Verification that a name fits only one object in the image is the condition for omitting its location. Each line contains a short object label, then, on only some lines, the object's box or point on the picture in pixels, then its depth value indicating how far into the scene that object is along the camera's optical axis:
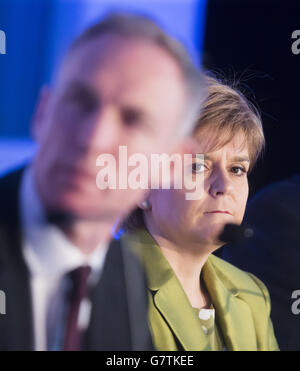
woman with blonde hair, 3.24
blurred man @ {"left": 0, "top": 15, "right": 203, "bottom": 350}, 3.19
